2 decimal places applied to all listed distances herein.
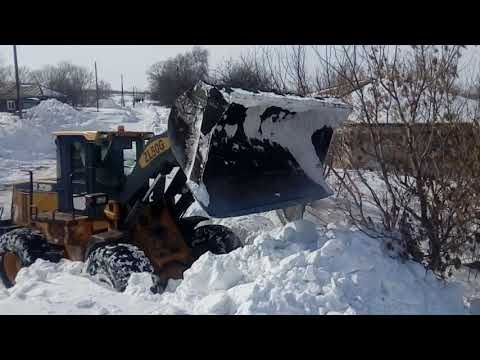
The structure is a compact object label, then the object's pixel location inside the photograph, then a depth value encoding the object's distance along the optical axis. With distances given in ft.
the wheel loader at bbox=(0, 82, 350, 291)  14.20
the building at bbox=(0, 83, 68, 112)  126.49
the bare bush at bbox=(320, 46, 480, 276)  15.81
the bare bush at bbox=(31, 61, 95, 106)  188.26
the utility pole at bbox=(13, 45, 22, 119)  82.22
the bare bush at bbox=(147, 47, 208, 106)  93.59
